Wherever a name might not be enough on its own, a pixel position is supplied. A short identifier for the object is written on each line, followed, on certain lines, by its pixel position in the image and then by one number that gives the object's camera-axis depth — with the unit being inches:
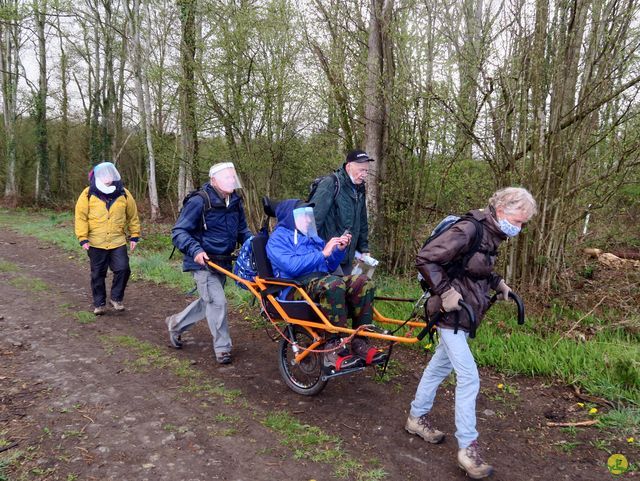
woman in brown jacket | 120.9
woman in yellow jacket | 248.4
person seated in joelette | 153.3
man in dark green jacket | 187.8
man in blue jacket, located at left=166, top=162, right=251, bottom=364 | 187.3
